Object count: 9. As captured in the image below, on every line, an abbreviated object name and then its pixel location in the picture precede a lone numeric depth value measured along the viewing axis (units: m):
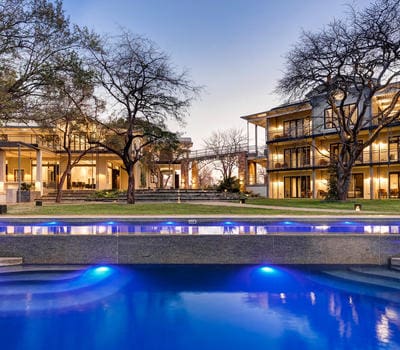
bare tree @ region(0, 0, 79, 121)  11.62
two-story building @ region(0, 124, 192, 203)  26.53
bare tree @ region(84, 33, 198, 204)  17.08
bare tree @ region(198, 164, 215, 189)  55.40
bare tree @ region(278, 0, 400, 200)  16.83
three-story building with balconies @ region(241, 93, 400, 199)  28.33
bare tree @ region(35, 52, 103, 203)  12.61
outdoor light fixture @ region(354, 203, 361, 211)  14.51
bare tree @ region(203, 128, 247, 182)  42.53
